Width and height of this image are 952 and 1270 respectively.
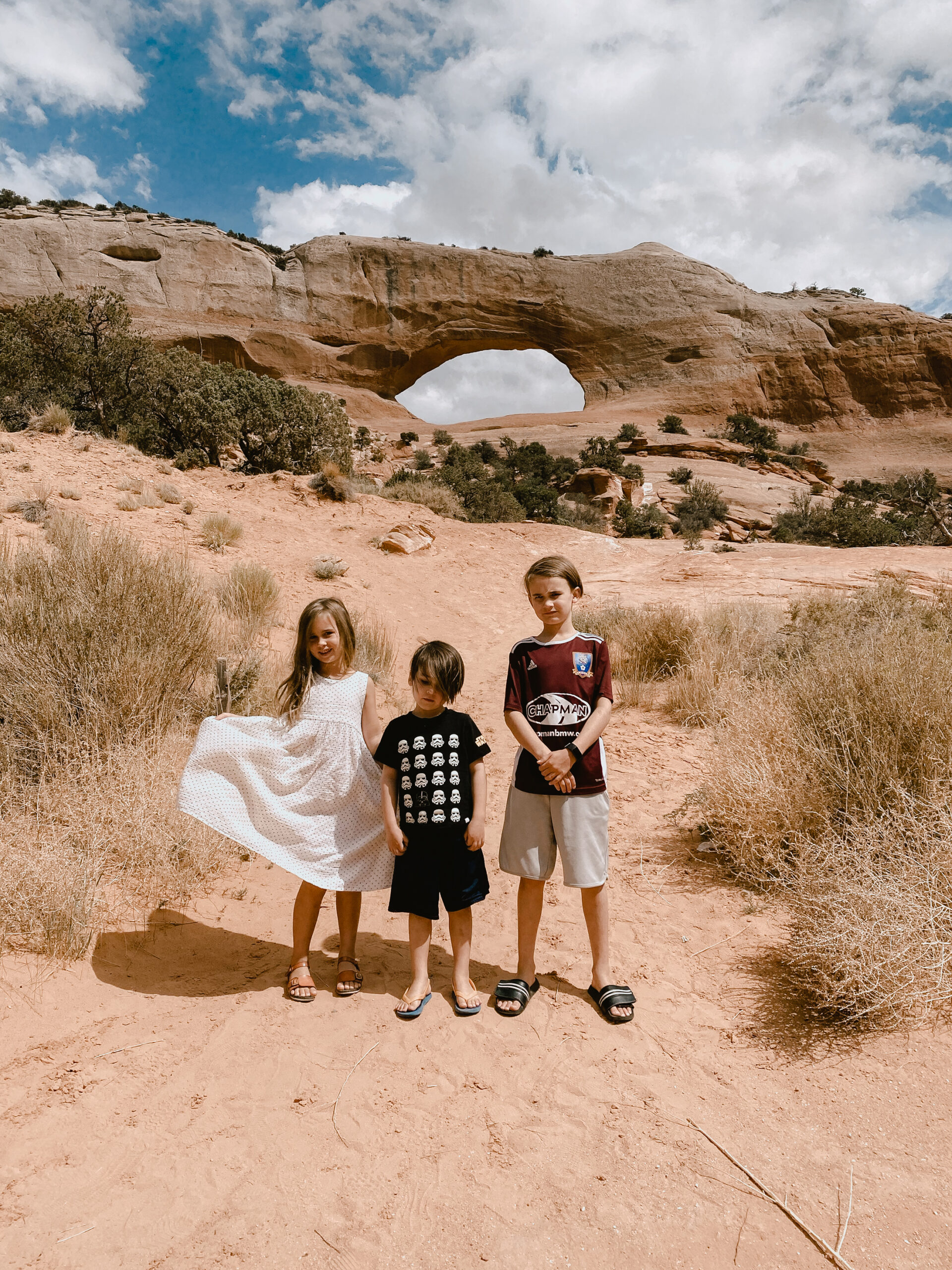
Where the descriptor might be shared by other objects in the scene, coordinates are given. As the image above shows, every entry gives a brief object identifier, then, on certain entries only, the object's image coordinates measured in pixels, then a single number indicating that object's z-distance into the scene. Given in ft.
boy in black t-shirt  8.25
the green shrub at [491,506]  53.26
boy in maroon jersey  8.13
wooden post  15.07
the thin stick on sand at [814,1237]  5.14
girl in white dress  8.63
